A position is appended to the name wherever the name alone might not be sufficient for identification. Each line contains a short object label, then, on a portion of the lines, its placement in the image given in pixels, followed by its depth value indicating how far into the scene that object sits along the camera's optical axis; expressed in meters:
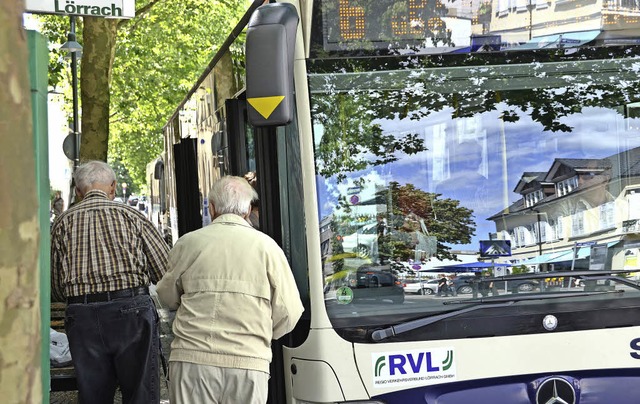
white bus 4.92
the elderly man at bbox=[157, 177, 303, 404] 4.89
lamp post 16.66
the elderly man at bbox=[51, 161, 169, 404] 5.99
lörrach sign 7.12
